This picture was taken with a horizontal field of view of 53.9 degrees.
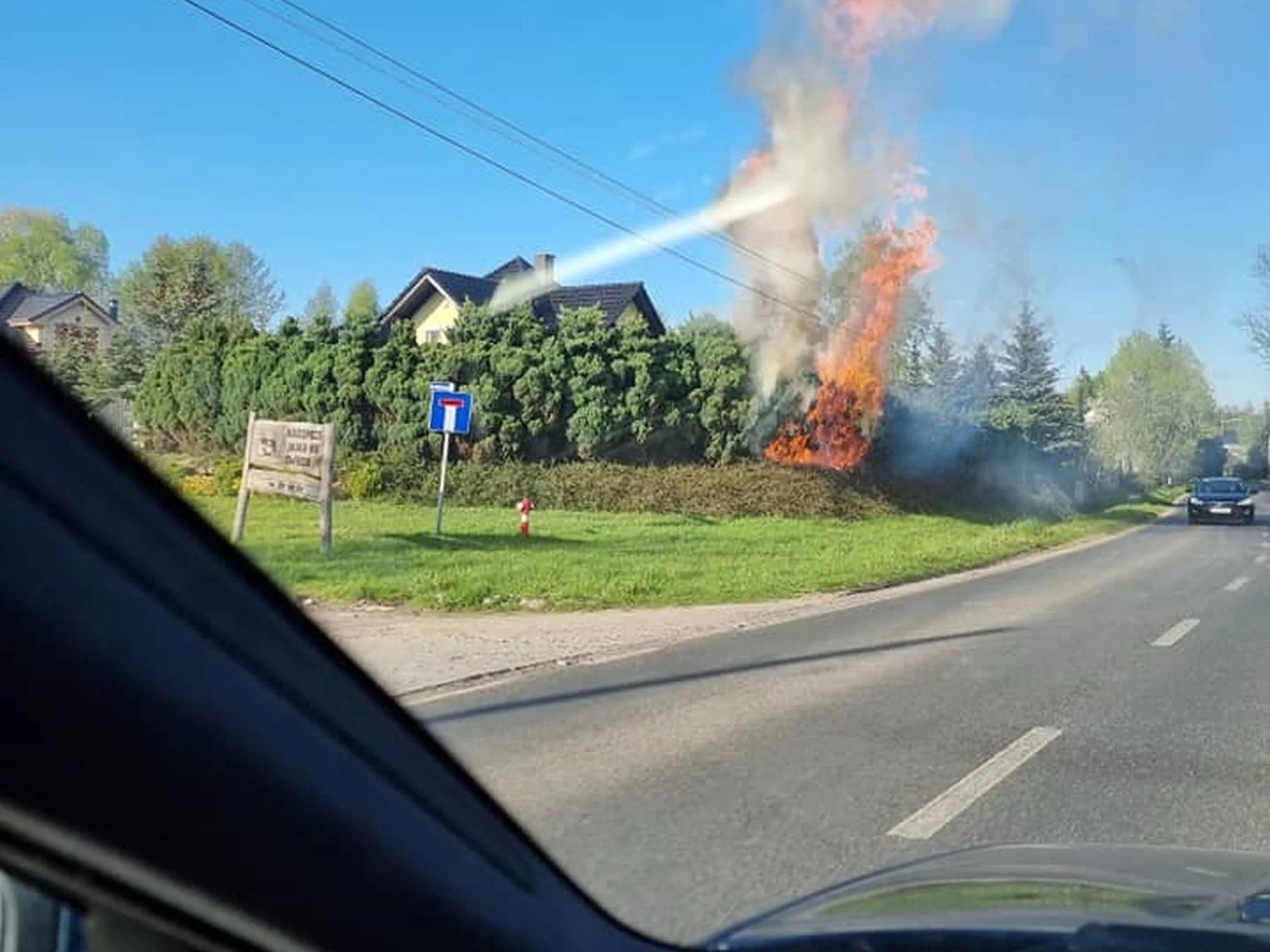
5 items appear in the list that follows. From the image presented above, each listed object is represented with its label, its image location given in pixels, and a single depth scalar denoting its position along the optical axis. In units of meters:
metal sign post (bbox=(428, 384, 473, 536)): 19.30
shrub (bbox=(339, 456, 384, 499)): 19.88
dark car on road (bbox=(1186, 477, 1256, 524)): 37.91
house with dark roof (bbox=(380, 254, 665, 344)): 35.09
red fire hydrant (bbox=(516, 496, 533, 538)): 20.64
